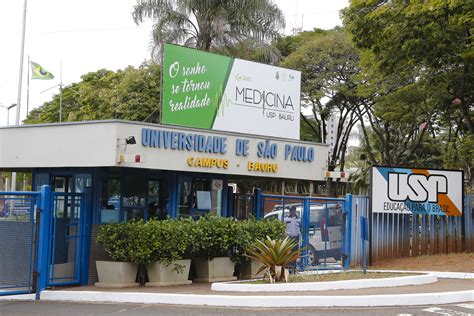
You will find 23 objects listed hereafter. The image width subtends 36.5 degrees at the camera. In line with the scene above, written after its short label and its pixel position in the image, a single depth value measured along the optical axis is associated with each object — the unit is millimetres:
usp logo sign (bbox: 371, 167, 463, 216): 19656
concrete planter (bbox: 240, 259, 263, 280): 16656
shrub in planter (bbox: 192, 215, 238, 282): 15328
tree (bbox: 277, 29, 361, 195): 38375
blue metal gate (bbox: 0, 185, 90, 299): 13531
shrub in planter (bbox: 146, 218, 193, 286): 14555
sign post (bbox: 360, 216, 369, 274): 15789
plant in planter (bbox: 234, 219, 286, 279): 16031
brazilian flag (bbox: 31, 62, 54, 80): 43125
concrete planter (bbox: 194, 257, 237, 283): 15922
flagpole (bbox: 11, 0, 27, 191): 37425
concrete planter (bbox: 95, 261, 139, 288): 14727
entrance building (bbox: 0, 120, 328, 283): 14406
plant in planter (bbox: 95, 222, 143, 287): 14633
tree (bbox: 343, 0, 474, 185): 20688
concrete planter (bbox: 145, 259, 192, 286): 14859
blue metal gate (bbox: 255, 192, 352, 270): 17906
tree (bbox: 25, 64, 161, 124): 37219
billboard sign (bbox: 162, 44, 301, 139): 16422
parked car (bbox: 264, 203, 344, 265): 18047
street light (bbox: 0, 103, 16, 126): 45331
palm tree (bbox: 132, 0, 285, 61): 30609
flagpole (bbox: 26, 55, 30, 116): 46406
